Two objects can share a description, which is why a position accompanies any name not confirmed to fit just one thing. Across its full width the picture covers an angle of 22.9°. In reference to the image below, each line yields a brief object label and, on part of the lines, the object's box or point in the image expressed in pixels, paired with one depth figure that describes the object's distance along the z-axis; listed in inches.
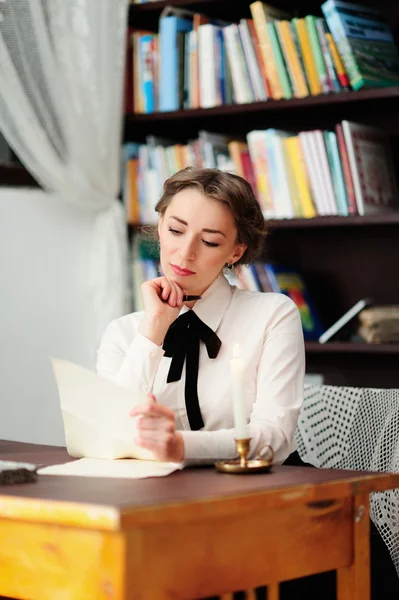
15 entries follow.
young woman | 76.3
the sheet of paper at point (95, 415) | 62.3
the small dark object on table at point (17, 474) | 54.4
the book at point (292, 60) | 121.5
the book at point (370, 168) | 118.9
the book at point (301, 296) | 125.6
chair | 82.7
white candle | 57.9
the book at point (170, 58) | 130.7
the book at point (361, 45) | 117.3
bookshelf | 125.5
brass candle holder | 58.4
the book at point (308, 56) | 120.9
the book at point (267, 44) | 123.0
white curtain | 117.3
